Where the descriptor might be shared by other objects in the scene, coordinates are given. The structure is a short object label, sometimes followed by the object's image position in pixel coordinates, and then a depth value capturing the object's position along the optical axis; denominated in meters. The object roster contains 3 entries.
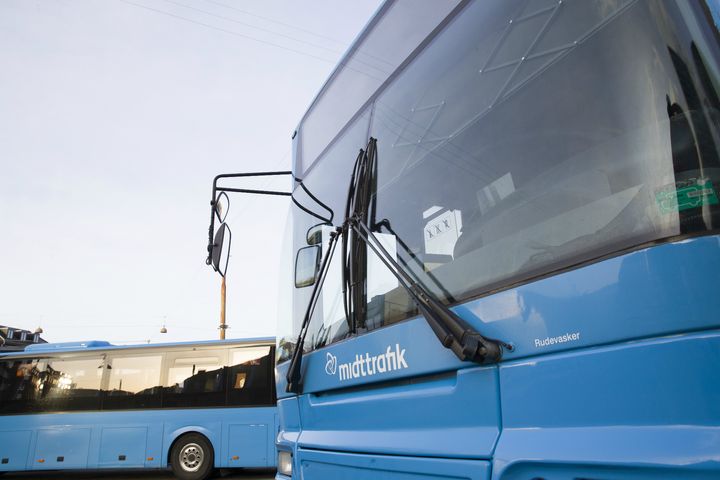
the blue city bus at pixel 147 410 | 11.26
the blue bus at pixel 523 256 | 1.19
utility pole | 18.81
